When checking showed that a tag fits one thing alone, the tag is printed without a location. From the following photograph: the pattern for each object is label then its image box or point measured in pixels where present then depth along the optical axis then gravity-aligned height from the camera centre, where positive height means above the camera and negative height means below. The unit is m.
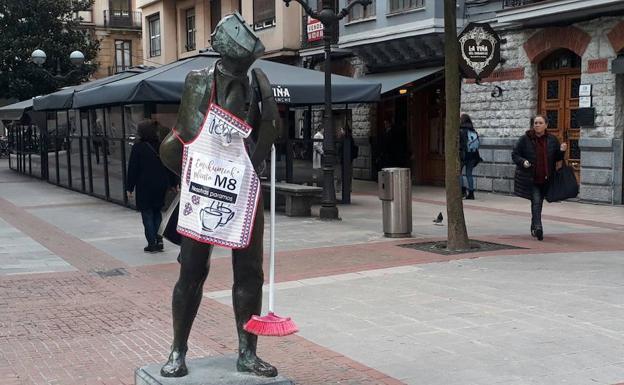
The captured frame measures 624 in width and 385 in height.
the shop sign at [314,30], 23.00 +3.51
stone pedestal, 4.09 -1.33
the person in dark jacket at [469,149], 16.36 -0.23
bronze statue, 3.97 -0.02
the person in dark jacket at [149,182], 9.87 -0.54
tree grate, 9.45 -1.44
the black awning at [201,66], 12.62 +1.01
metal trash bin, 10.75 -0.92
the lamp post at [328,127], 12.65 +0.24
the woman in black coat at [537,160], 10.45 -0.32
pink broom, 3.98 -1.00
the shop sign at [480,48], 15.04 +1.92
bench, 12.98 -1.01
